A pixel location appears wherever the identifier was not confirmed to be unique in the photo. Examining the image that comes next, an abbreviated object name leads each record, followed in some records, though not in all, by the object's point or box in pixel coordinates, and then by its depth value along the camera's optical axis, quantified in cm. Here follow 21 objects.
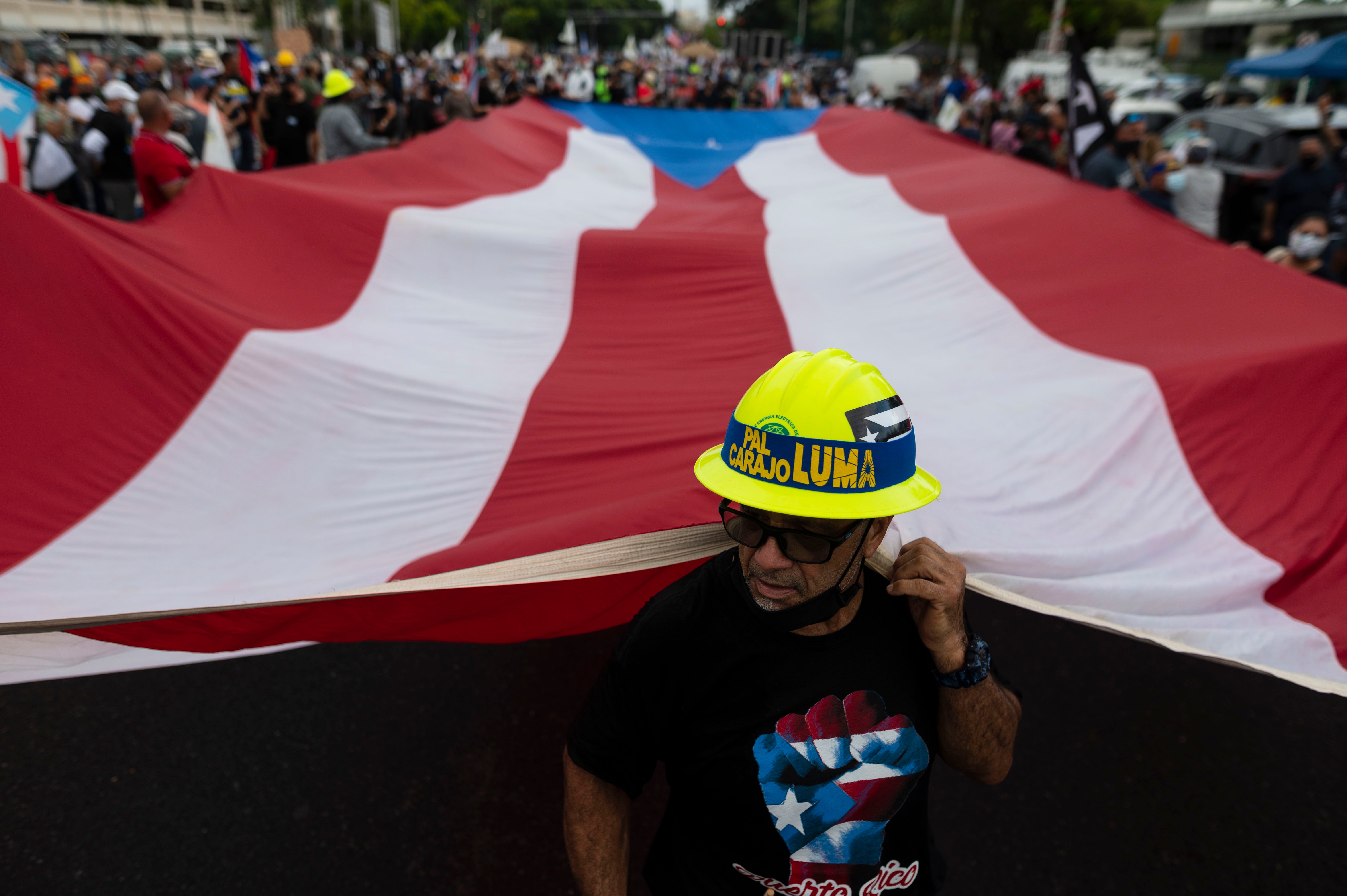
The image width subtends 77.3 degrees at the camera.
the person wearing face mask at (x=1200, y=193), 586
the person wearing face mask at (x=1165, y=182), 551
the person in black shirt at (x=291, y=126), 771
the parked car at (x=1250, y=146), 845
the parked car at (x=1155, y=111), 1404
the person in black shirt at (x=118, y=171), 675
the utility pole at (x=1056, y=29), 2842
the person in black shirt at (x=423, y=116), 947
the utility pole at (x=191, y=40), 2505
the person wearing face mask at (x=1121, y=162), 552
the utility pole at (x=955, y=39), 3372
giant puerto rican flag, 189
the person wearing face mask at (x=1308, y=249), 457
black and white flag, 524
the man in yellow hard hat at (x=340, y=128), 679
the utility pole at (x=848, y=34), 5109
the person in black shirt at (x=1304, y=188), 621
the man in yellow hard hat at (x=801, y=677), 124
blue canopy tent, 1249
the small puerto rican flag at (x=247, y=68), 1050
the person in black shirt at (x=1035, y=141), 722
